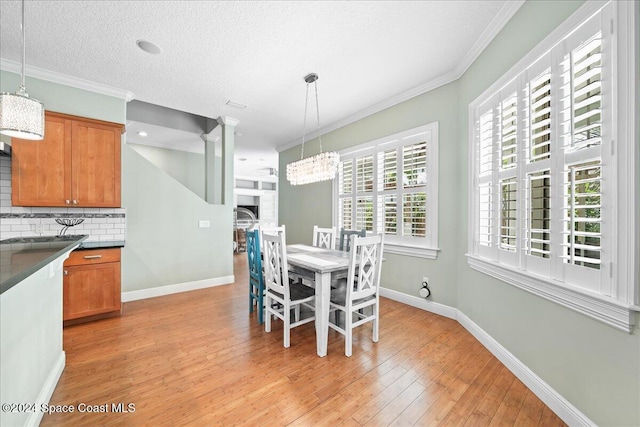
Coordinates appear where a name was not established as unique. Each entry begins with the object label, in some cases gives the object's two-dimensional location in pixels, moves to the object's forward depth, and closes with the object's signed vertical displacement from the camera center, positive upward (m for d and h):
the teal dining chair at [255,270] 2.90 -0.65
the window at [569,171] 1.30 +0.27
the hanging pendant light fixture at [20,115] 1.59 +0.61
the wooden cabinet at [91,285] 2.81 -0.80
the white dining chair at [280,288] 2.42 -0.73
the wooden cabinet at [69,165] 2.80 +0.54
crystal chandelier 3.09 +0.56
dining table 2.28 -0.59
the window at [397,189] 3.34 +0.35
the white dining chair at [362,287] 2.29 -0.70
